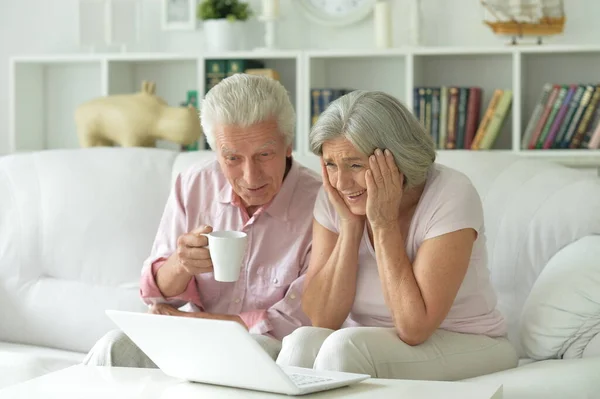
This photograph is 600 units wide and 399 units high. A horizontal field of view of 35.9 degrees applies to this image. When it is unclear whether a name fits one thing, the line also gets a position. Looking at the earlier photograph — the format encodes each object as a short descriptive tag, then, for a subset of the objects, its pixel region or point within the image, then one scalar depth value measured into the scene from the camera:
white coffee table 1.43
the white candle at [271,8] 3.64
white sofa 2.03
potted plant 3.68
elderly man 2.05
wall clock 3.69
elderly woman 1.80
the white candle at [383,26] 3.54
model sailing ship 3.41
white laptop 1.41
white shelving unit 3.48
